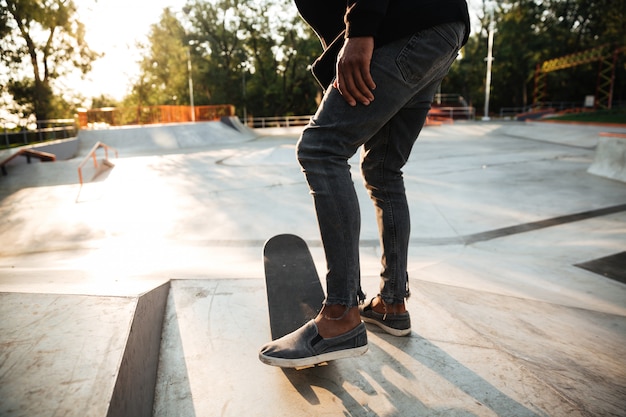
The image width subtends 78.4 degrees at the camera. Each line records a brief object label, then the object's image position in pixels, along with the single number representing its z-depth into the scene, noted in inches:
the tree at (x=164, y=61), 1632.6
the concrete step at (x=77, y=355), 34.9
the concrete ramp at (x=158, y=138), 754.0
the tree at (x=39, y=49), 784.9
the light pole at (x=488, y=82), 1279.3
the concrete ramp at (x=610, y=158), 250.2
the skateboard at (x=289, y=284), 60.0
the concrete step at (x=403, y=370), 47.1
